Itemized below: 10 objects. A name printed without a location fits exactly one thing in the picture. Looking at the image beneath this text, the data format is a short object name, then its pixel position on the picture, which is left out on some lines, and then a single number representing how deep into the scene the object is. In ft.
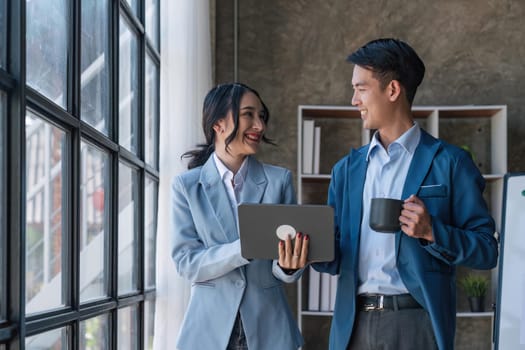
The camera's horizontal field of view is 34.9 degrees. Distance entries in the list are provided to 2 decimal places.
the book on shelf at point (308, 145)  15.37
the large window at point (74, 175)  5.94
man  6.42
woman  7.15
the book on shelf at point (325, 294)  15.24
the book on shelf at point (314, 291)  15.25
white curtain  11.62
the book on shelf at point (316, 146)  15.37
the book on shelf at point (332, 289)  15.23
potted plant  15.12
